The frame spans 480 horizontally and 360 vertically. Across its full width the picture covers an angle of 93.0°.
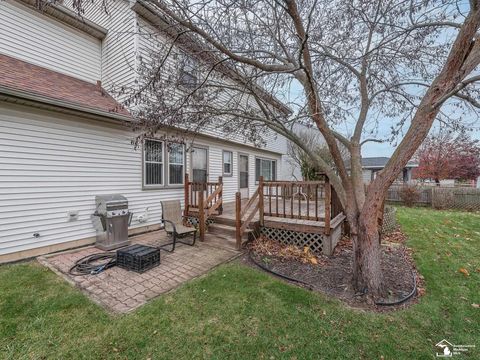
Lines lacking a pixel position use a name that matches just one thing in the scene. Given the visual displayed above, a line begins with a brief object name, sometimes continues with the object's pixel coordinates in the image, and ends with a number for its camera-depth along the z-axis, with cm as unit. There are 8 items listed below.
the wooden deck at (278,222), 498
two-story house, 454
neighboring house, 2539
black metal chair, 536
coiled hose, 404
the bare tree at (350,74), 287
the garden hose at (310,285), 312
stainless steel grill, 528
